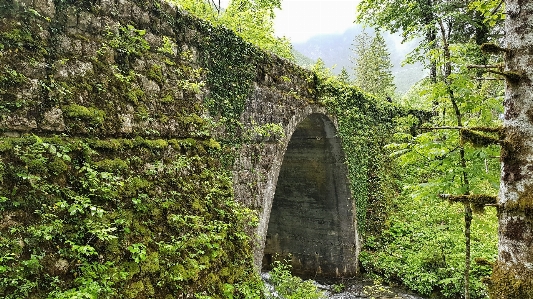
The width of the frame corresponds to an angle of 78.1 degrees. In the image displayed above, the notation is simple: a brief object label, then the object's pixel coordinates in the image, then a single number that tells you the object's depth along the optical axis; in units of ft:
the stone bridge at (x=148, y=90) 9.11
